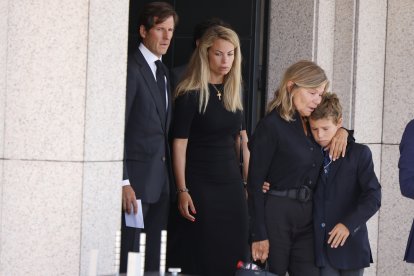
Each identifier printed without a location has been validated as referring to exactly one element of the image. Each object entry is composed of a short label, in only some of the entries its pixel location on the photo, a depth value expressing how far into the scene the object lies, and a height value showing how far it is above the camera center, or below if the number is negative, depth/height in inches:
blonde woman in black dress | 514.3 -10.2
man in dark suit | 481.4 -3.8
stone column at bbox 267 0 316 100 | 617.9 +27.2
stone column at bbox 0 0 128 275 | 421.4 -3.8
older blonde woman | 454.6 -12.3
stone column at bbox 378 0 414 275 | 652.7 -2.5
